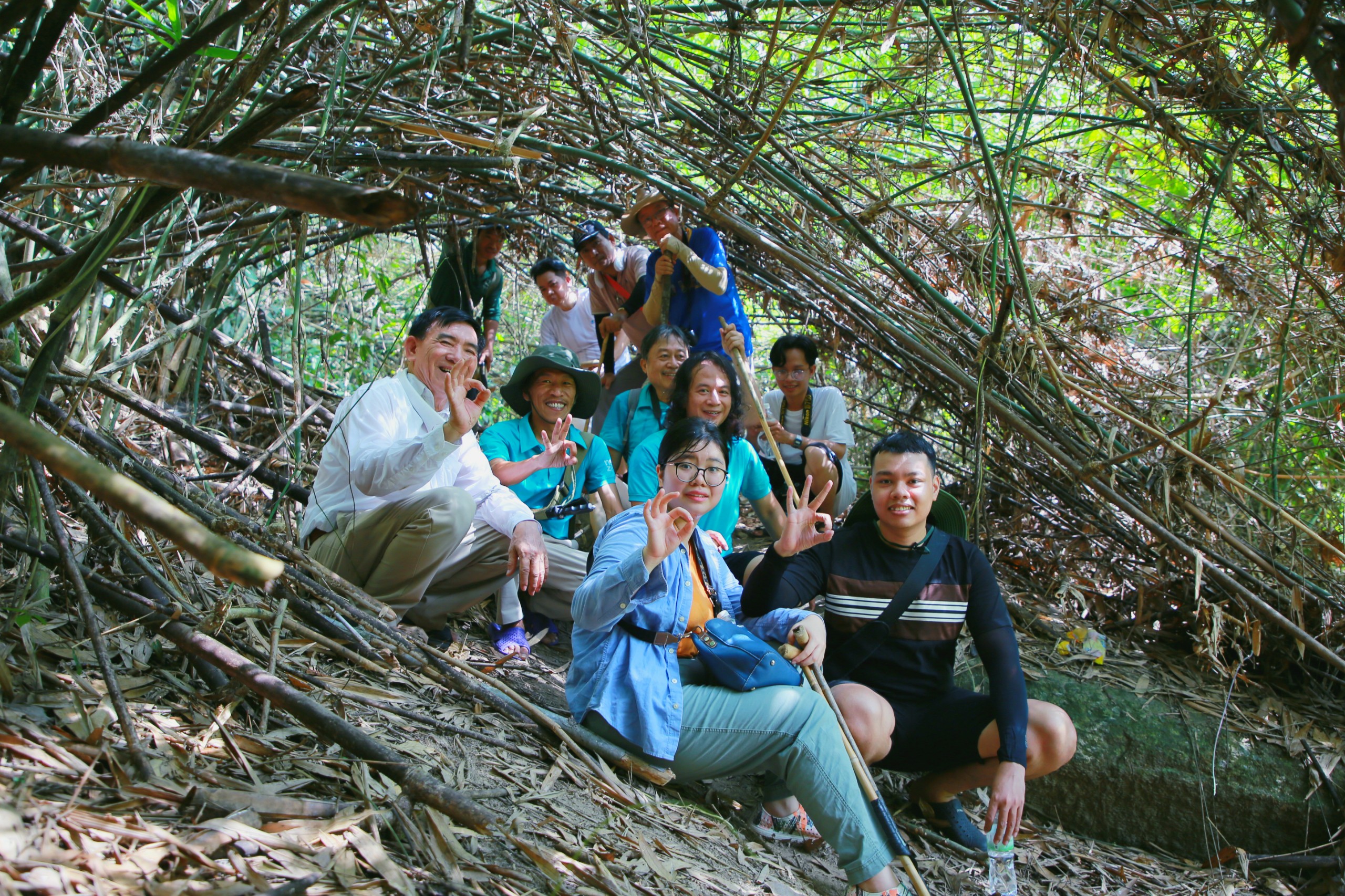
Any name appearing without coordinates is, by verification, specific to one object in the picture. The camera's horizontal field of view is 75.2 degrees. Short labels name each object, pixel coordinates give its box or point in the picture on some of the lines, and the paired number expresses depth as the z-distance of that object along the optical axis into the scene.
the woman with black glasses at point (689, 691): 2.22
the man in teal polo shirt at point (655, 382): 3.93
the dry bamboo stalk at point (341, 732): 1.60
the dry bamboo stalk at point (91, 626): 1.49
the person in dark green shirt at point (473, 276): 4.84
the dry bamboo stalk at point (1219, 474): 2.83
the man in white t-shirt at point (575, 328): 5.33
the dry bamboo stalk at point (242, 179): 0.73
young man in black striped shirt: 2.64
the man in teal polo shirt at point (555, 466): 3.53
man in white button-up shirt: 2.93
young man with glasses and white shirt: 4.44
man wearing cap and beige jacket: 4.70
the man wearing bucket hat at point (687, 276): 4.02
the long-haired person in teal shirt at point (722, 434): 3.51
